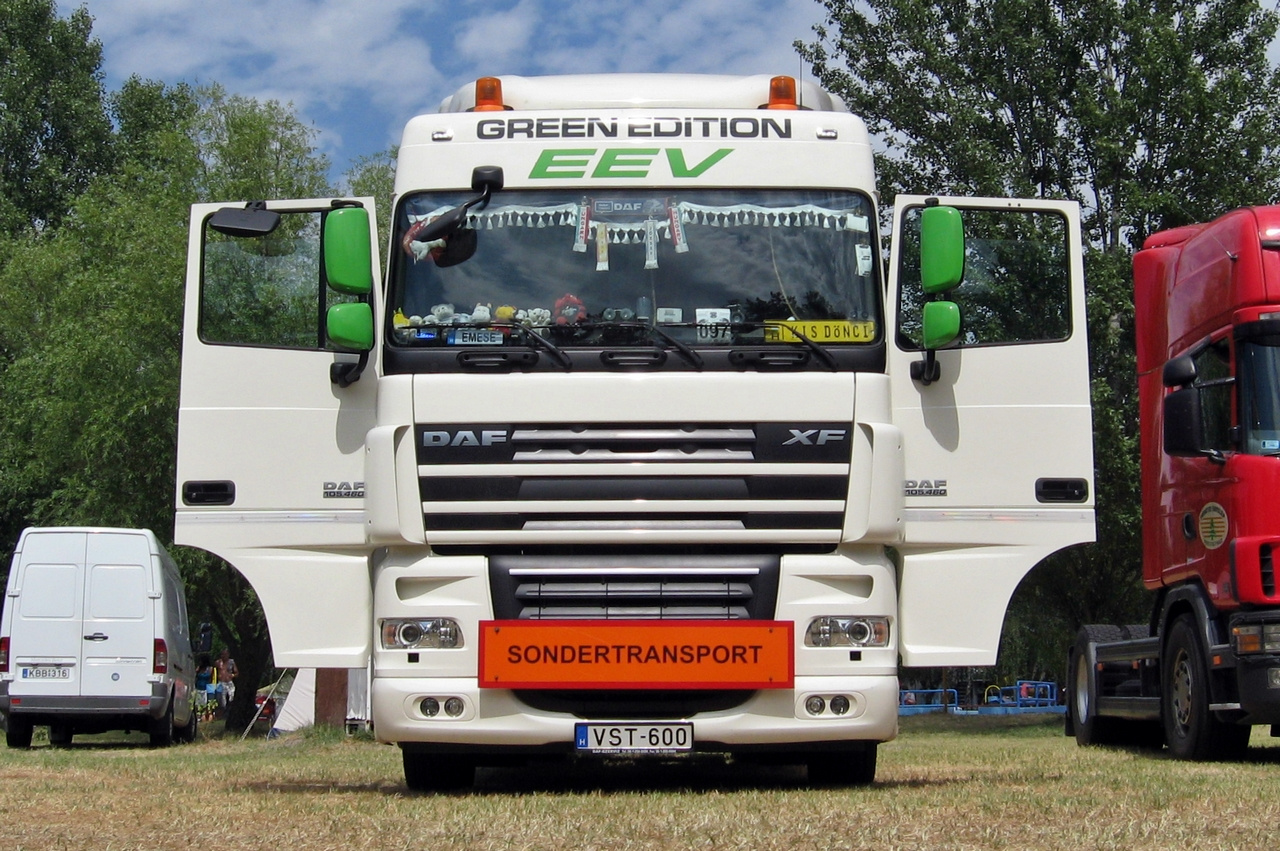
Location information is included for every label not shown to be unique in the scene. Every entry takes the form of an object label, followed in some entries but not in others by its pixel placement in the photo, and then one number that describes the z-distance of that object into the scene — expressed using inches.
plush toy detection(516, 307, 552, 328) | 346.0
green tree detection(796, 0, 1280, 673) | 1093.8
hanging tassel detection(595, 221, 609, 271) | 350.3
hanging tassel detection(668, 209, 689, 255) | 353.4
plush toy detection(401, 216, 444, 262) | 351.6
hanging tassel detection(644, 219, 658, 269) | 350.9
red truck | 443.5
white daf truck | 338.6
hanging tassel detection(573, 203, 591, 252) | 352.8
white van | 800.9
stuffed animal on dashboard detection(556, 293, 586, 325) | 346.0
